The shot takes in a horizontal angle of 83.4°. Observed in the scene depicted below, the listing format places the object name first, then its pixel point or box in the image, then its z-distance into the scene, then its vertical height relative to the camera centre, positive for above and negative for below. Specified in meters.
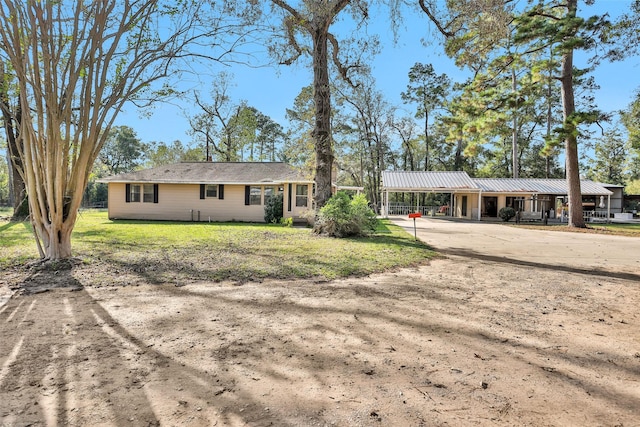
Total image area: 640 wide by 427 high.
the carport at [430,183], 25.50 +1.29
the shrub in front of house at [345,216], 11.24 -0.50
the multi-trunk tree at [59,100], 5.91 +1.74
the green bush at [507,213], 23.91 -0.82
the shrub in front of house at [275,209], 18.23 -0.46
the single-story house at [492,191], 26.06 +0.73
